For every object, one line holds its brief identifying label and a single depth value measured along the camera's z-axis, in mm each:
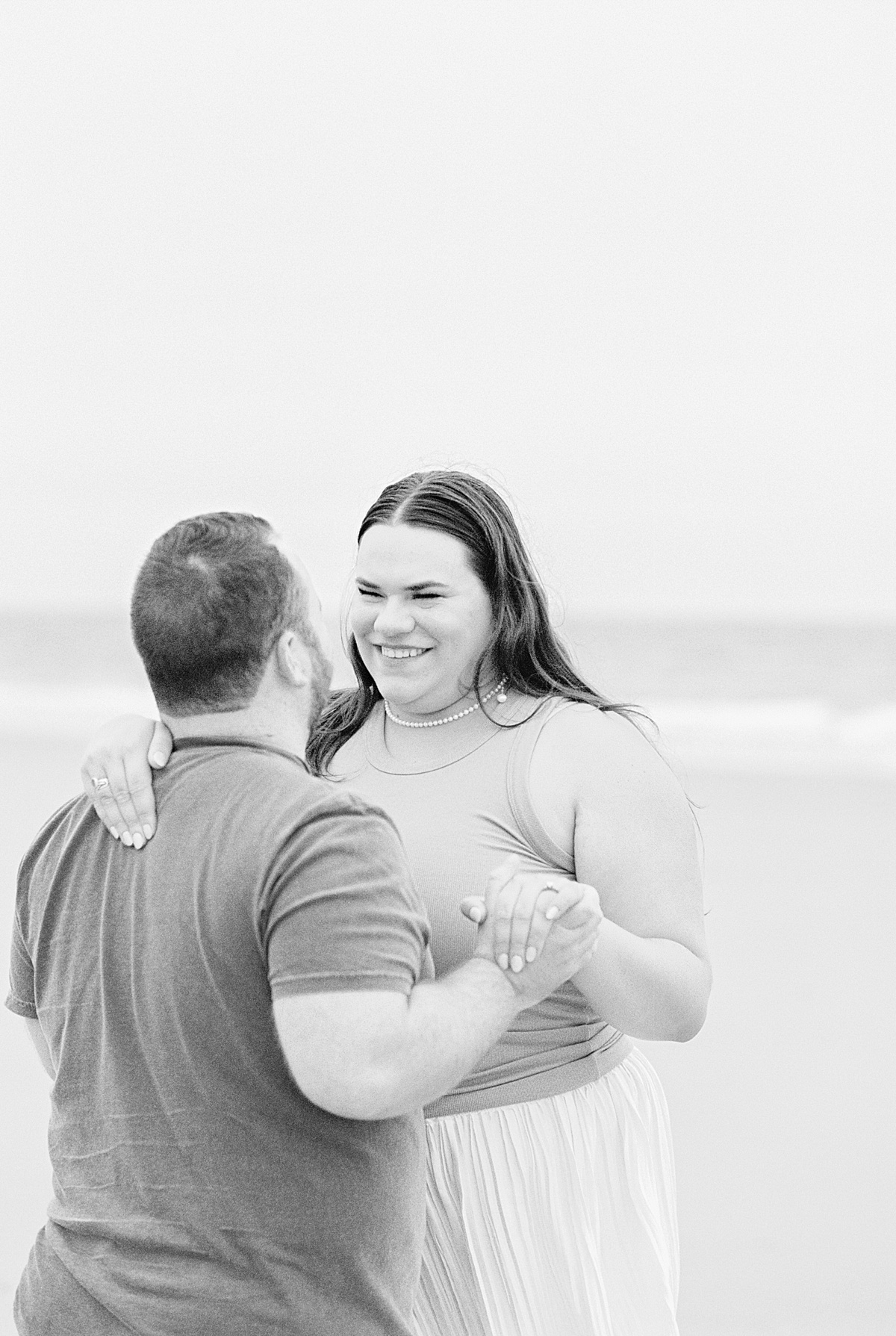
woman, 2901
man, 2476
